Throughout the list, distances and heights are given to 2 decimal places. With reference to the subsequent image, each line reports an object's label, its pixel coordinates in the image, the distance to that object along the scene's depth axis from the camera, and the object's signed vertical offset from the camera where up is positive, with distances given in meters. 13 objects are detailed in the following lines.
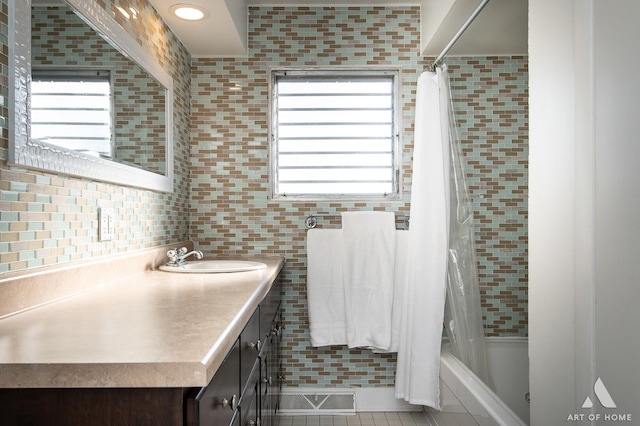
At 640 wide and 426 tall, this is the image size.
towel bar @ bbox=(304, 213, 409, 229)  2.67 -0.03
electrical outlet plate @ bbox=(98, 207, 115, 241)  1.57 -0.04
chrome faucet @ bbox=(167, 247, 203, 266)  2.10 -0.22
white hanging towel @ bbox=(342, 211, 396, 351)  2.53 -0.36
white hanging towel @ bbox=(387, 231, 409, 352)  2.53 -0.42
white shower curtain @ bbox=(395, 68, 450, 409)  2.31 -0.21
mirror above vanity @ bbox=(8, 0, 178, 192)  1.14 +0.40
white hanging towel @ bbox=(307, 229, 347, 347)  2.55 -0.42
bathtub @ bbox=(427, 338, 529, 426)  1.66 -0.79
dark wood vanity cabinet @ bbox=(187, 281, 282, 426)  0.85 -0.47
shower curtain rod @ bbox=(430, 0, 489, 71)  1.98 +0.96
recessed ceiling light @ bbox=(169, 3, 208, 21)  2.09 +1.02
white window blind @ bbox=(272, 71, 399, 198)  2.76 +0.52
